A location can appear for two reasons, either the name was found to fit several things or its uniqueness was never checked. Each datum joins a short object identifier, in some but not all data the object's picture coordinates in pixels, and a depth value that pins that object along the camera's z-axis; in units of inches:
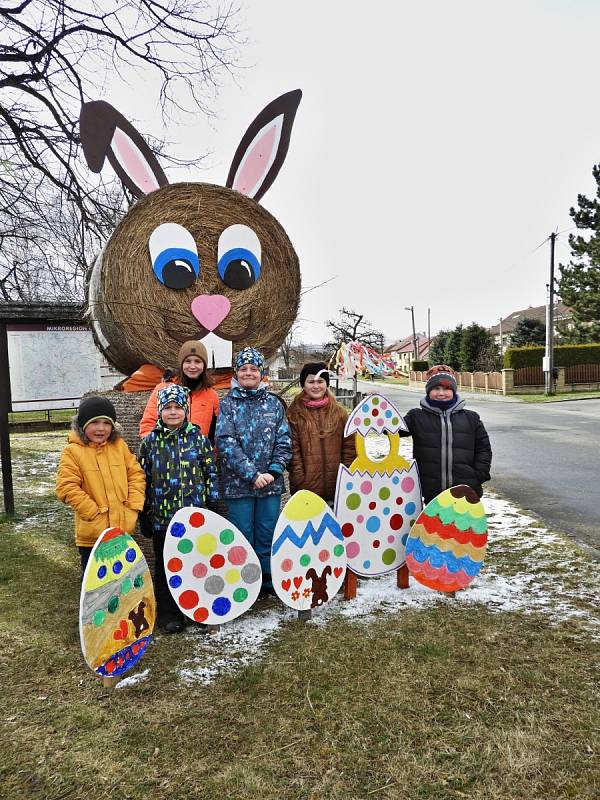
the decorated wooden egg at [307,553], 105.3
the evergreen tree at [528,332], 1336.1
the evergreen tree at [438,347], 1563.7
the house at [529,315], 2161.0
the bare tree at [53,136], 227.8
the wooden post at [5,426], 199.9
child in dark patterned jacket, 105.7
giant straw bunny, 126.8
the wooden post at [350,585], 118.0
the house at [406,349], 2740.2
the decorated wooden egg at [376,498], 116.0
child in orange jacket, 116.2
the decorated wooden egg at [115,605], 84.1
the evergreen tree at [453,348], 1381.6
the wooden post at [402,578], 123.9
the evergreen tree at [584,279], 1043.9
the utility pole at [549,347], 828.6
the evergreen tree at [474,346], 1243.8
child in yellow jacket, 101.3
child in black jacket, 123.1
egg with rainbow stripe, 114.5
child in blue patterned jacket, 109.1
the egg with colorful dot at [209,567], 99.8
